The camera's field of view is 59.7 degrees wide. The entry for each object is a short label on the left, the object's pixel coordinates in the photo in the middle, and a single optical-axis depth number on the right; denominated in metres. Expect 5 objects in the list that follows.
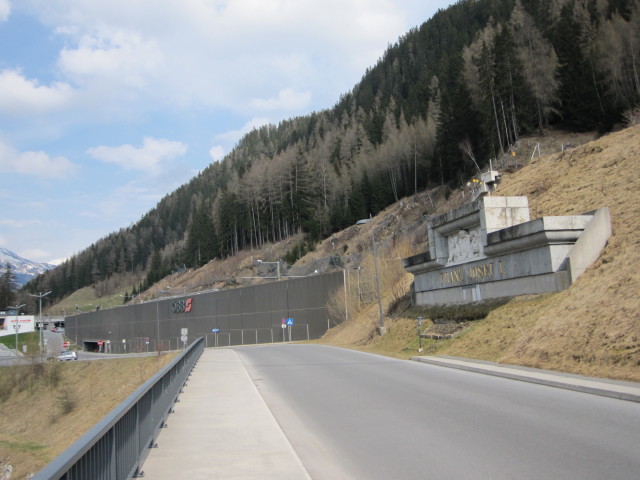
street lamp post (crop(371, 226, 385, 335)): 32.75
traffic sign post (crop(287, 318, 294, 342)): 58.82
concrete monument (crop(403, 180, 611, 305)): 19.38
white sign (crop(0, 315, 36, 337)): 116.88
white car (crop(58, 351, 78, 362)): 60.85
